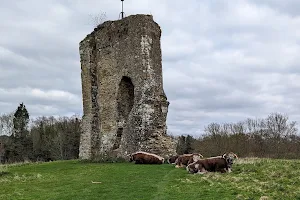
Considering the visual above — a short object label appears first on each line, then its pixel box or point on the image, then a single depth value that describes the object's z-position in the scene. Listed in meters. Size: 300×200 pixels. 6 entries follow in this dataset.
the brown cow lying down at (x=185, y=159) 17.60
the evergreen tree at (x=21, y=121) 61.97
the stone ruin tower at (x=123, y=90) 22.52
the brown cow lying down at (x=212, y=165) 14.88
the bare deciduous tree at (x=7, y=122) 67.56
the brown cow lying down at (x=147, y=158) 19.88
